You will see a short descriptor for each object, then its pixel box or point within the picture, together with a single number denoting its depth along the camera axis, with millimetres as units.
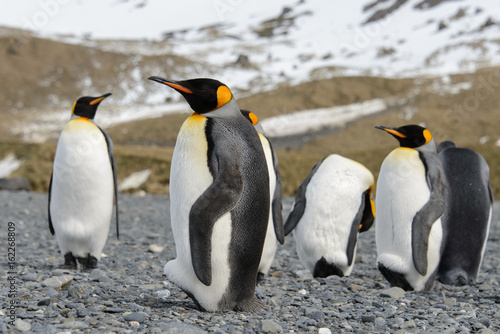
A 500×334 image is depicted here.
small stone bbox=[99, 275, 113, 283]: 7645
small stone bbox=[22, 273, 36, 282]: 7255
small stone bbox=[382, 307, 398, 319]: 6498
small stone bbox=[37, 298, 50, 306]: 5780
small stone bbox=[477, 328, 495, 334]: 5951
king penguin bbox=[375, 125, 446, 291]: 8812
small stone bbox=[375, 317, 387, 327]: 6129
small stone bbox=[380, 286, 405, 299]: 8000
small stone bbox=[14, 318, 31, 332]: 4840
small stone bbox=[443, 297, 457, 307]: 7734
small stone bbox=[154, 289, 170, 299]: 6977
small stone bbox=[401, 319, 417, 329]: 6062
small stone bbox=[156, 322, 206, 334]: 4988
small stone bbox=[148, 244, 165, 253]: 11912
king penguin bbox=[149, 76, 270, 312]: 5734
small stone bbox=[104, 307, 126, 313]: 5695
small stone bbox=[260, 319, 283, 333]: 5395
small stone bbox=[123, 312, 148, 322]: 5387
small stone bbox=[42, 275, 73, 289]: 6831
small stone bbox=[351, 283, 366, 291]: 8547
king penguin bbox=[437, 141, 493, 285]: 9758
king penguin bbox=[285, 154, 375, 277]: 9953
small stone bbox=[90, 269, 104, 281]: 7768
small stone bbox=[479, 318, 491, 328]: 6373
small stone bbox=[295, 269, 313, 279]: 9695
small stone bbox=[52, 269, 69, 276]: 7922
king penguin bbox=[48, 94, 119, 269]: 9703
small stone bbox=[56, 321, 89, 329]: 4984
